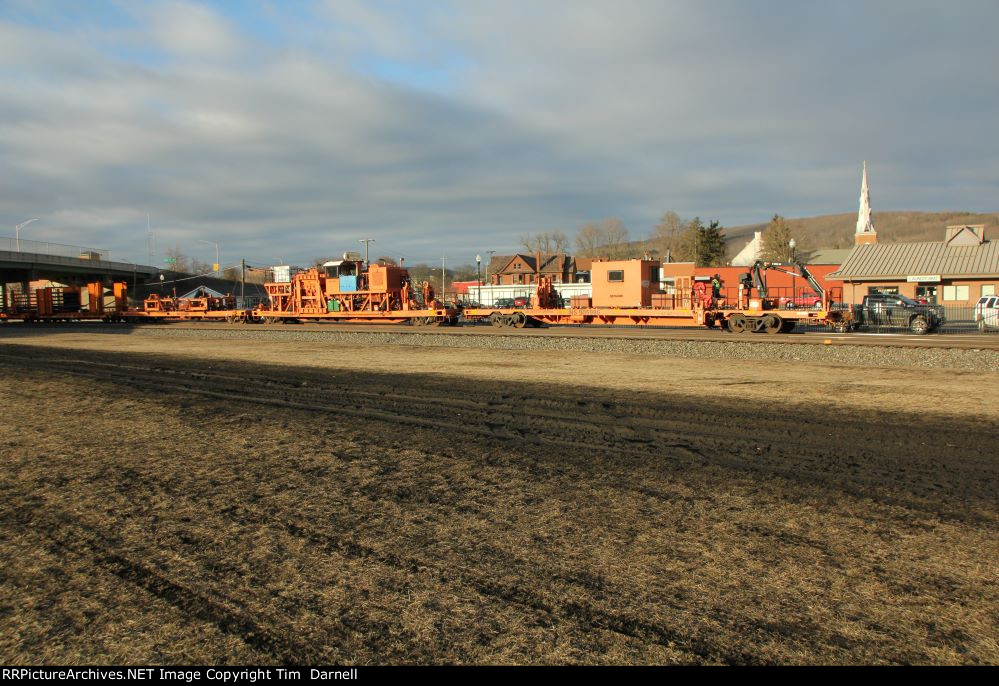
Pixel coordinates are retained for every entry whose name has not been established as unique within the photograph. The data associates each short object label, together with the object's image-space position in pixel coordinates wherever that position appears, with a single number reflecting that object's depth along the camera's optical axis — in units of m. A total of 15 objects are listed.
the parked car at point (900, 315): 26.50
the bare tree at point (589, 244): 119.00
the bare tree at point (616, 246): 115.56
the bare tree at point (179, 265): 126.67
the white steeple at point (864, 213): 114.03
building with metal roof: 45.50
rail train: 25.28
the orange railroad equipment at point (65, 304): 46.78
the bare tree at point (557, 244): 132.38
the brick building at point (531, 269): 116.06
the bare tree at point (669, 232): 111.49
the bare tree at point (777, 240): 93.06
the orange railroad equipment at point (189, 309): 40.59
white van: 26.02
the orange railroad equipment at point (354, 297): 34.03
